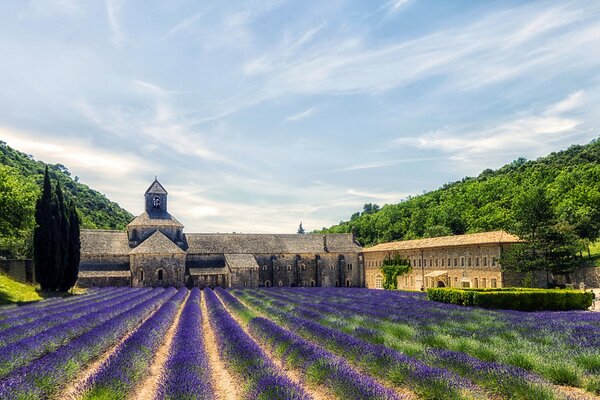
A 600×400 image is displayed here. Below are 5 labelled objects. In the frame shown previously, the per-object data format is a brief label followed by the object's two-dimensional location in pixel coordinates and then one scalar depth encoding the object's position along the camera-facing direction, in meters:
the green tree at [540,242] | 30.39
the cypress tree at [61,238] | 31.41
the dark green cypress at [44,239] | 29.96
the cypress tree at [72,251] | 33.06
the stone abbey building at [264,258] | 37.16
